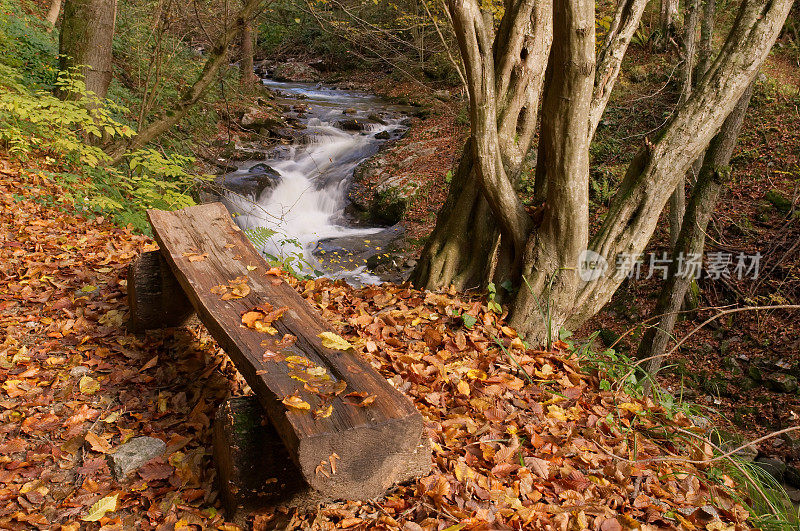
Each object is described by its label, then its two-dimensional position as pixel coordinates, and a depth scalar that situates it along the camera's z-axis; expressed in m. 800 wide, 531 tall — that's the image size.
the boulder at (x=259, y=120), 13.46
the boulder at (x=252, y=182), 10.61
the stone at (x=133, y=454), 2.46
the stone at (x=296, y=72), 22.53
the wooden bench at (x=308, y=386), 1.91
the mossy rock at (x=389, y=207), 11.11
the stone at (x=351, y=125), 15.06
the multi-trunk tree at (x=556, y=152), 3.27
